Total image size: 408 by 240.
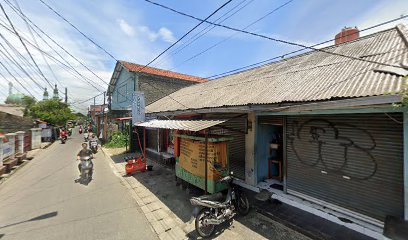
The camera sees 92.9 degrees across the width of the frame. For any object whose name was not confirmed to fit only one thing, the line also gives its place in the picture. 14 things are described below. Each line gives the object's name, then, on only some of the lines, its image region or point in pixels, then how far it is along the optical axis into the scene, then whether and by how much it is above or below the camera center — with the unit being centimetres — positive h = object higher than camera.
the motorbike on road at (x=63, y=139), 2338 -223
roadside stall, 627 -121
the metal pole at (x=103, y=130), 2348 -119
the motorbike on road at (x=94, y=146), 1654 -216
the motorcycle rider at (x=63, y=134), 2353 -162
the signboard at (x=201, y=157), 636 -124
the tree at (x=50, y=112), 2624 +129
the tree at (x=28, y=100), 3468 +381
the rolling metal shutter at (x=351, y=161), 454 -105
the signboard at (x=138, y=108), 1270 +87
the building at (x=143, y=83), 1916 +414
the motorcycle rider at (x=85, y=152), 935 -155
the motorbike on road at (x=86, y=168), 931 -228
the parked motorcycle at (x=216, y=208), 483 -236
